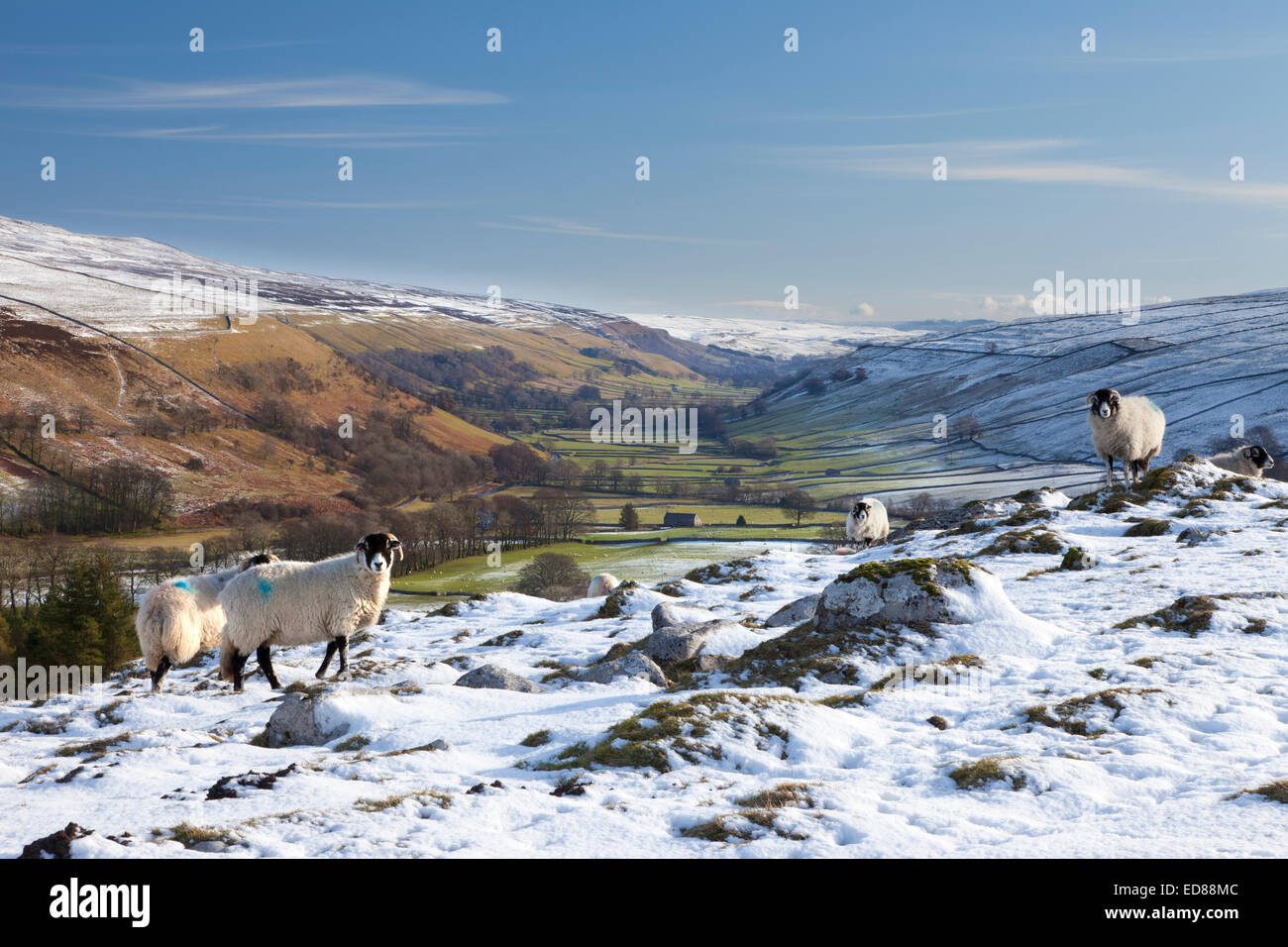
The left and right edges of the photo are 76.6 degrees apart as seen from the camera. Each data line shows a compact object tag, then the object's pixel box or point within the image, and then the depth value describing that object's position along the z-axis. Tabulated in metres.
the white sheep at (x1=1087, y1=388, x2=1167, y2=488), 30.23
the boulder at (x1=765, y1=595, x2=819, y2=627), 20.78
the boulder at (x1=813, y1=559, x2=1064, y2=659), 15.76
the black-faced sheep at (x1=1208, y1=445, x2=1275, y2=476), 36.16
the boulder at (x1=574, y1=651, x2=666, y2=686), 16.19
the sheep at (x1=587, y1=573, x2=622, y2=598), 37.53
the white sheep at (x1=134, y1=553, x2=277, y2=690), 21.48
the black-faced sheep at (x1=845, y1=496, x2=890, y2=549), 42.81
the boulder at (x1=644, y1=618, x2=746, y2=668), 18.12
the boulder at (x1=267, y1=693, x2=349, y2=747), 13.59
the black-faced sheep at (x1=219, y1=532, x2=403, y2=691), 20.47
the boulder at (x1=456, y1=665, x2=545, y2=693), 16.75
